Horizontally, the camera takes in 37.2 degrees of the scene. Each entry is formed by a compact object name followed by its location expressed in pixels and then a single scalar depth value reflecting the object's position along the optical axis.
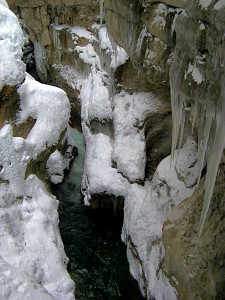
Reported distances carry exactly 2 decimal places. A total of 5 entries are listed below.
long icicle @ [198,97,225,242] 3.71
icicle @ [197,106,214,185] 4.05
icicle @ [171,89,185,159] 4.80
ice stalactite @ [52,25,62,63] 14.05
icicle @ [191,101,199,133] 4.40
